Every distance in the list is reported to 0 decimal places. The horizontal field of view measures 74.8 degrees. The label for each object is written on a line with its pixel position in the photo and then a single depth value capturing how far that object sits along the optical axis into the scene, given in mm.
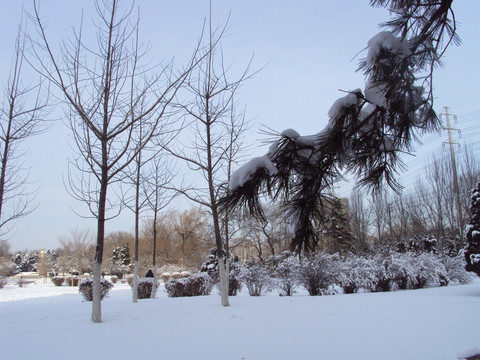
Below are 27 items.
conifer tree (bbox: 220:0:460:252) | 1599
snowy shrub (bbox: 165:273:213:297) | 13031
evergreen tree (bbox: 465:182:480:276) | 8961
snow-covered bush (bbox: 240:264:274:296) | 12320
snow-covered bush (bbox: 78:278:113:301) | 12297
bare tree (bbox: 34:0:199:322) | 6118
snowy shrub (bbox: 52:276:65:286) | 24938
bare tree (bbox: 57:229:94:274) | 34281
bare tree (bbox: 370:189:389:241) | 26855
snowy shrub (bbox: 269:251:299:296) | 11946
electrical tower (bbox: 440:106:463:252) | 18292
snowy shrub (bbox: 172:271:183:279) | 18919
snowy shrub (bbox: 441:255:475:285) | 11948
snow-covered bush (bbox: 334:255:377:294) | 11078
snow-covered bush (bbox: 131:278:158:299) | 13207
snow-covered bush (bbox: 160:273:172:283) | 22109
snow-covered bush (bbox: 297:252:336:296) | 11172
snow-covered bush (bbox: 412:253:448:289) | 11219
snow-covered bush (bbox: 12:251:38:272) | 57000
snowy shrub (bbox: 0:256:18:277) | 34619
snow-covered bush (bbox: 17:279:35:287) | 25125
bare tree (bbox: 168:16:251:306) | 8445
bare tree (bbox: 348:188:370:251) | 24622
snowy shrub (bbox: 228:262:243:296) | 12719
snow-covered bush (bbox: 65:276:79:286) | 25525
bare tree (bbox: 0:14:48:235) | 7855
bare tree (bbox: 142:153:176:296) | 12008
